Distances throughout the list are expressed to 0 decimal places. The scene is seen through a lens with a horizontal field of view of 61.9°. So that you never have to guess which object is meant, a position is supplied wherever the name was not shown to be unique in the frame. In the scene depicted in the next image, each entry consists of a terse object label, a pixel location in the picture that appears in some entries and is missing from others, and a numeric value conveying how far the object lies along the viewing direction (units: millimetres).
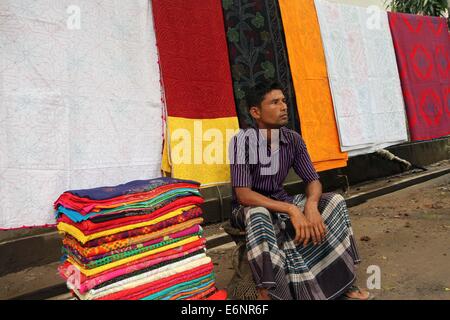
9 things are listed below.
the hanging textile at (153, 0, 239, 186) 2514
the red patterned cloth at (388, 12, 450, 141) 4227
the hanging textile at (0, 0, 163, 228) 1869
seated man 1955
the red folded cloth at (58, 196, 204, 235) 1577
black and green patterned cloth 2982
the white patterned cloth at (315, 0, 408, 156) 3631
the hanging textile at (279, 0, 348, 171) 3352
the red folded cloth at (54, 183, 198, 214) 1604
